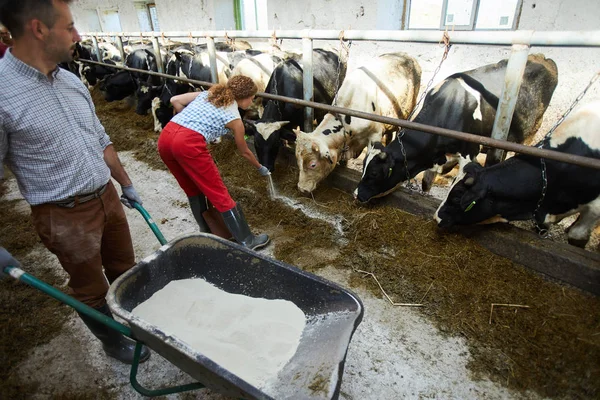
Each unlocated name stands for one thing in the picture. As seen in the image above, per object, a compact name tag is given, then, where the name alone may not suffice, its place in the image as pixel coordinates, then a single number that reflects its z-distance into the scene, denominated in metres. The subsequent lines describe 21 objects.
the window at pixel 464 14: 6.32
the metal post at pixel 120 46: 9.91
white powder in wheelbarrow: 1.96
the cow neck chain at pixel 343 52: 4.37
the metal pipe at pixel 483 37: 2.87
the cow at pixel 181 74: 7.81
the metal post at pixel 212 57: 6.51
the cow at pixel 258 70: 7.00
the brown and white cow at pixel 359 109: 4.48
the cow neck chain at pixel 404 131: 3.51
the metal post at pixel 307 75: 4.69
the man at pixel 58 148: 1.68
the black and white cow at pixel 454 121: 4.08
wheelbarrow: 1.61
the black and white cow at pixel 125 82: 9.11
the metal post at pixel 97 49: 11.23
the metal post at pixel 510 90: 3.18
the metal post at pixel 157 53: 7.96
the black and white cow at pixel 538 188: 3.18
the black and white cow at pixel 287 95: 4.88
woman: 3.12
